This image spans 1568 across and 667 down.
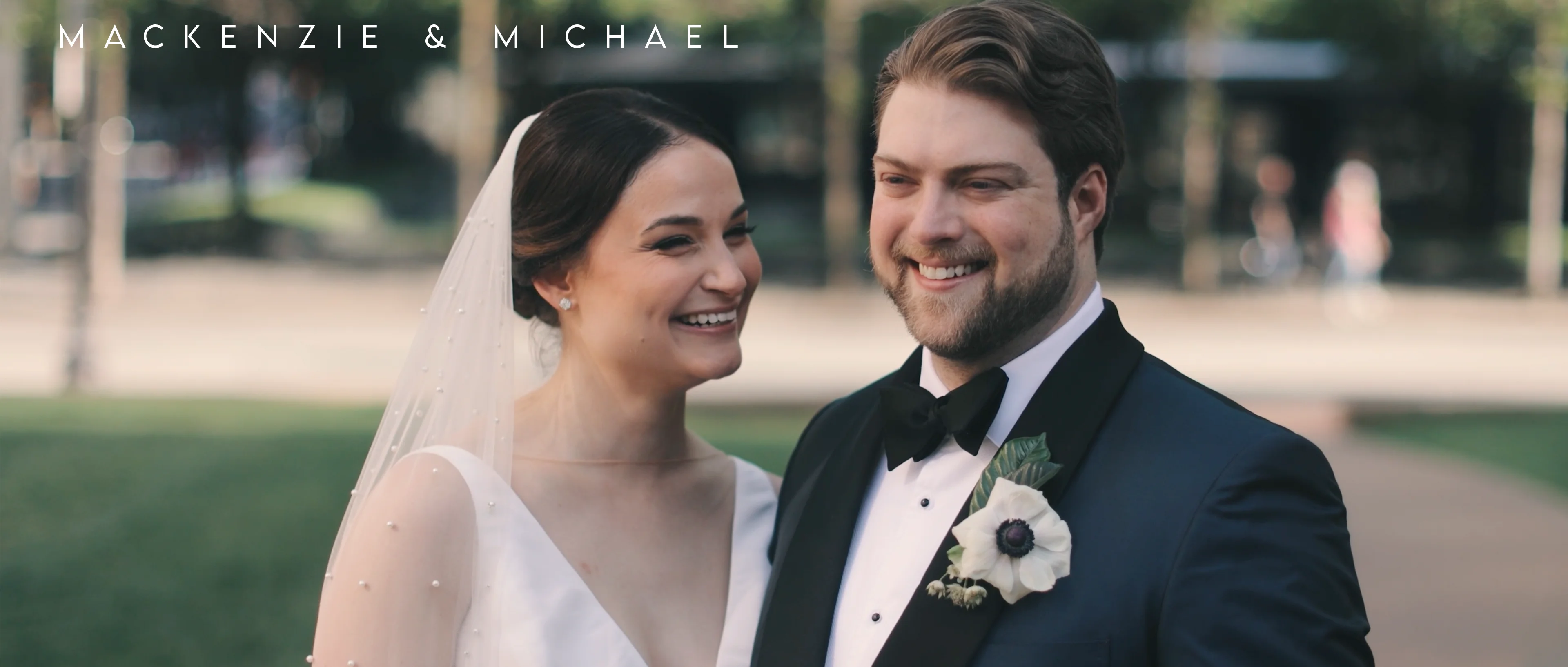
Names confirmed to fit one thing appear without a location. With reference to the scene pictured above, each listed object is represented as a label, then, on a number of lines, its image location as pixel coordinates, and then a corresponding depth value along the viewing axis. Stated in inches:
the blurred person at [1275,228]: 853.8
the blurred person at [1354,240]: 740.0
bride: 121.2
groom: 85.5
